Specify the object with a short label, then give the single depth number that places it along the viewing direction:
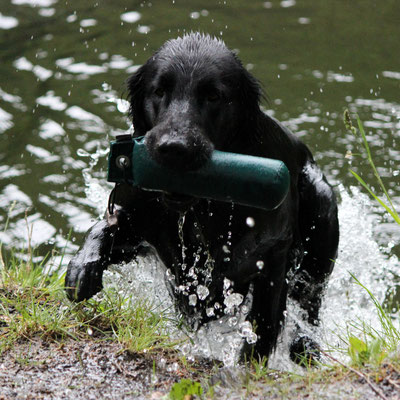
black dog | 6.72
